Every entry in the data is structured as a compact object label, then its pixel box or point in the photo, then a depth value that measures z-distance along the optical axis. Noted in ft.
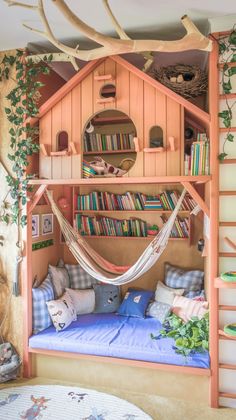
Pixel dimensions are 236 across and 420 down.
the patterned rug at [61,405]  7.25
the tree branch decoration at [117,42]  5.03
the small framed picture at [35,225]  9.56
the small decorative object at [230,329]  6.98
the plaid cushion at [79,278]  10.66
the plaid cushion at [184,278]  9.86
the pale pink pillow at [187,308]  8.66
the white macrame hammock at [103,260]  8.61
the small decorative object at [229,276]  6.93
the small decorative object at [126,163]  10.77
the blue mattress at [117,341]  7.77
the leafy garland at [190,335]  7.80
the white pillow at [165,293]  9.75
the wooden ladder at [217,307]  7.51
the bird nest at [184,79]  8.25
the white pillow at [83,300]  10.10
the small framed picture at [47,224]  10.23
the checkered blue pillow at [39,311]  9.09
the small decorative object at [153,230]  10.68
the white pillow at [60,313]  9.01
